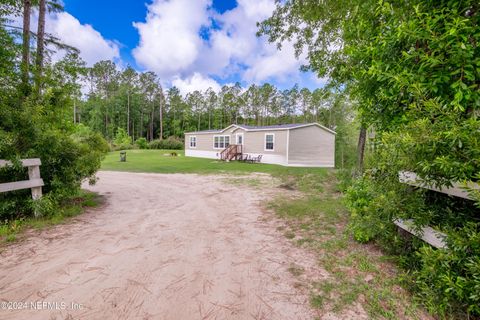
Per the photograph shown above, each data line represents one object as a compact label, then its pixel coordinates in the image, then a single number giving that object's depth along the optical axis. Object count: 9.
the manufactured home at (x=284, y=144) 16.22
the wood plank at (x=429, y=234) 1.77
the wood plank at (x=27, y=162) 3.30
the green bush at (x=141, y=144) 31.78
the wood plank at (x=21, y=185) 3.29
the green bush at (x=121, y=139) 30.08
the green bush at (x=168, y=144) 31.80
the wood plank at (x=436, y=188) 1.57
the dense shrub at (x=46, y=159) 3.56
